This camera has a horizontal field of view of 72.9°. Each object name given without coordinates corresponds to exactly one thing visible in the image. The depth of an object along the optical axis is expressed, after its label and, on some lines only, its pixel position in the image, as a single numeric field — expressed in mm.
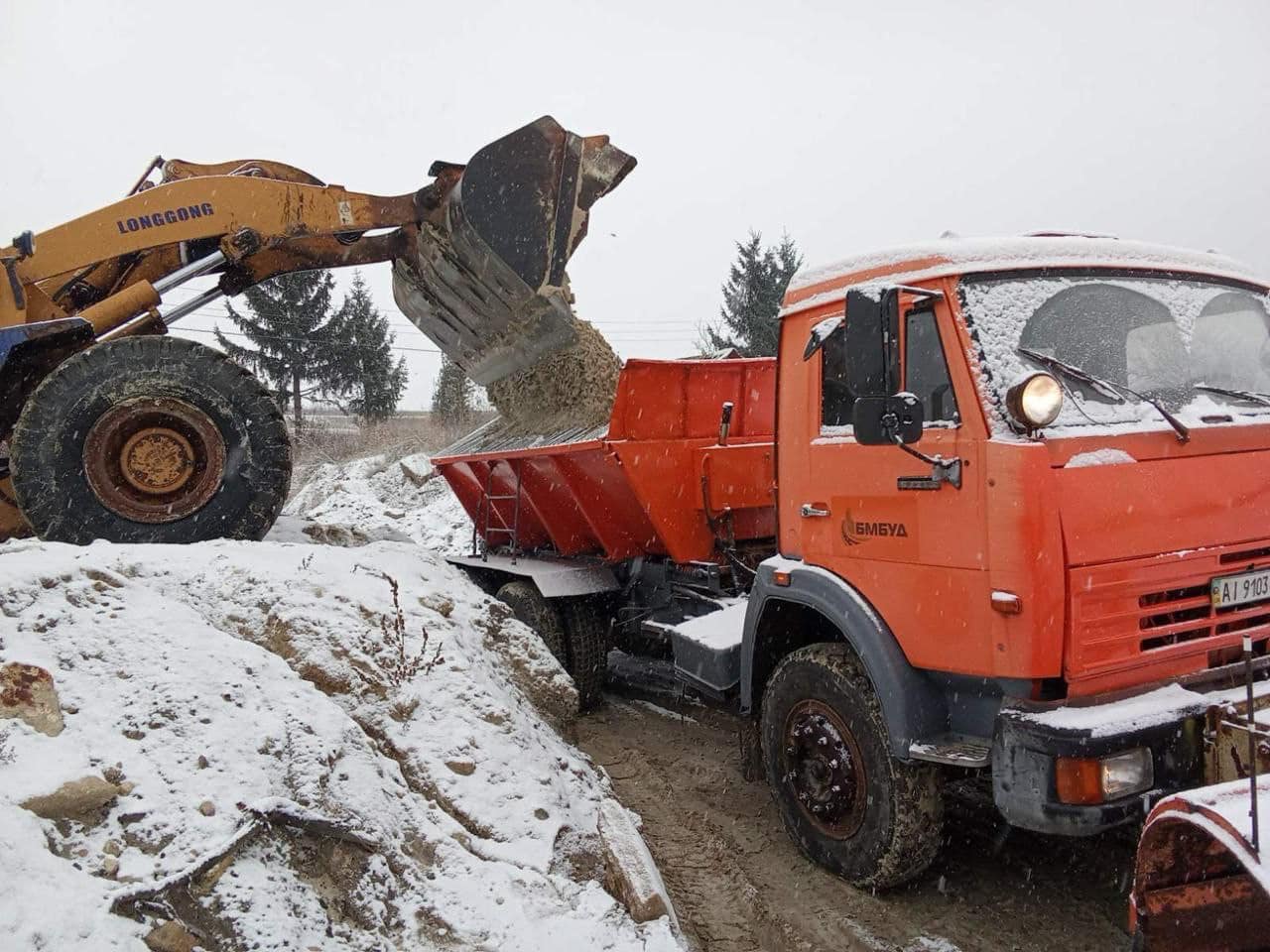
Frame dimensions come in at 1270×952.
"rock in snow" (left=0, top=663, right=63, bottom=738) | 2998
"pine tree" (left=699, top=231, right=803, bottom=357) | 27031
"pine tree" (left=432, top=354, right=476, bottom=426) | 24078
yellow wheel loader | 5449
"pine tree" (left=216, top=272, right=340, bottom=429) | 26469
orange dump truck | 2875
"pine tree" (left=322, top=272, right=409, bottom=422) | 27156
